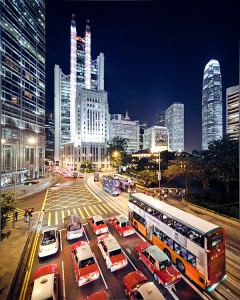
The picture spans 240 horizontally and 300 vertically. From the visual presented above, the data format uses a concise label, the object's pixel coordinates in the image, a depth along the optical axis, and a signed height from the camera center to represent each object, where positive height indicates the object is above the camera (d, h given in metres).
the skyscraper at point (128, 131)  158.50 +22.74
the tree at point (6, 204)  11.86 -4.52
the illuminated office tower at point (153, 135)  176.12 +21.08
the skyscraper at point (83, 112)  86.38 +25.62
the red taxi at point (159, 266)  8.82 -7.38
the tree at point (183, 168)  23.69 -2.73
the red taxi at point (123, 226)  14.63 -7.64
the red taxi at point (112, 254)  10.01 -7.38
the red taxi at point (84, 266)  8.89 -7.33
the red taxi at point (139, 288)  7.20 -7.30
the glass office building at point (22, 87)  38.16 +19.64
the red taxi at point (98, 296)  7.37 -7.29
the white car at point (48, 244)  11.36 -7.32
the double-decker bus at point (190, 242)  8.43 -6.03
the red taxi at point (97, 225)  14.94 -7.68
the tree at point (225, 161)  19.64 -1.30
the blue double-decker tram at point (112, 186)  28.73 -6.94
